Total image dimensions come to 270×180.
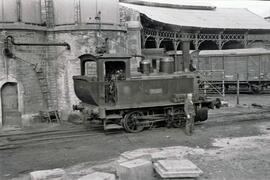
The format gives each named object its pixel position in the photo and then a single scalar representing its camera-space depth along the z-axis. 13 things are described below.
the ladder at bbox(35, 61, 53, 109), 16.95
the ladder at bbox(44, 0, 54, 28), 17.55
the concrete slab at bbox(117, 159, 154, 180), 7.37
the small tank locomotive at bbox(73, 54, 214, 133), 12.70
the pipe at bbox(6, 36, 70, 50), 15.54
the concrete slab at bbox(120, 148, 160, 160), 8.38
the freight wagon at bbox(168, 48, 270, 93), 27.27
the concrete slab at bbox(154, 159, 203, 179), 7.12
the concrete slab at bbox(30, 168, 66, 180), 7.26
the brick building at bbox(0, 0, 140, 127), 15.98
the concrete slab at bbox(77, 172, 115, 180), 7.07
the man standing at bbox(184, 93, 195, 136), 12.60
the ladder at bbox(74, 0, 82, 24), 17.28
